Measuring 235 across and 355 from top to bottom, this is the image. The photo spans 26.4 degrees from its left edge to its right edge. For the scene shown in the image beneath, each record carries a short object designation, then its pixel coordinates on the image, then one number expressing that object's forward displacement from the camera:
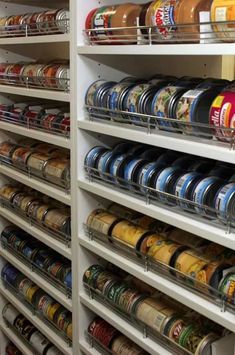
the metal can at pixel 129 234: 1.49
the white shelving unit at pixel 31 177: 1.79
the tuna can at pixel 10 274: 2.31
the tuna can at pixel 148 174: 1.40
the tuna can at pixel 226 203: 1.15
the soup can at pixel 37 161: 1.96
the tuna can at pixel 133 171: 1.46
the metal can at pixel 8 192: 2.24
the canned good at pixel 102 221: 1.61
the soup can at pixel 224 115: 1.11
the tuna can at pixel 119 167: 1.52
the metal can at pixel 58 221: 1.85
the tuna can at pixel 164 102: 1.30
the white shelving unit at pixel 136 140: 1.16
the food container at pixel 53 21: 1.69
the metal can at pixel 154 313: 1.41
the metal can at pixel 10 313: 2.36
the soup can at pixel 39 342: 2.13
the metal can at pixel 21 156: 2.10
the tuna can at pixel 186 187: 1.27
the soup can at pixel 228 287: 1.16
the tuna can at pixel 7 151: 2.21
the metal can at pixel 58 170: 1.82
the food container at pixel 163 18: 1.23
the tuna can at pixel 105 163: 1.58
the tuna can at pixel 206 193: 1.22
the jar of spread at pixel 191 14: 1.17
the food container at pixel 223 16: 1.05
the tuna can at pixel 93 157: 1.64
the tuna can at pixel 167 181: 1.33
